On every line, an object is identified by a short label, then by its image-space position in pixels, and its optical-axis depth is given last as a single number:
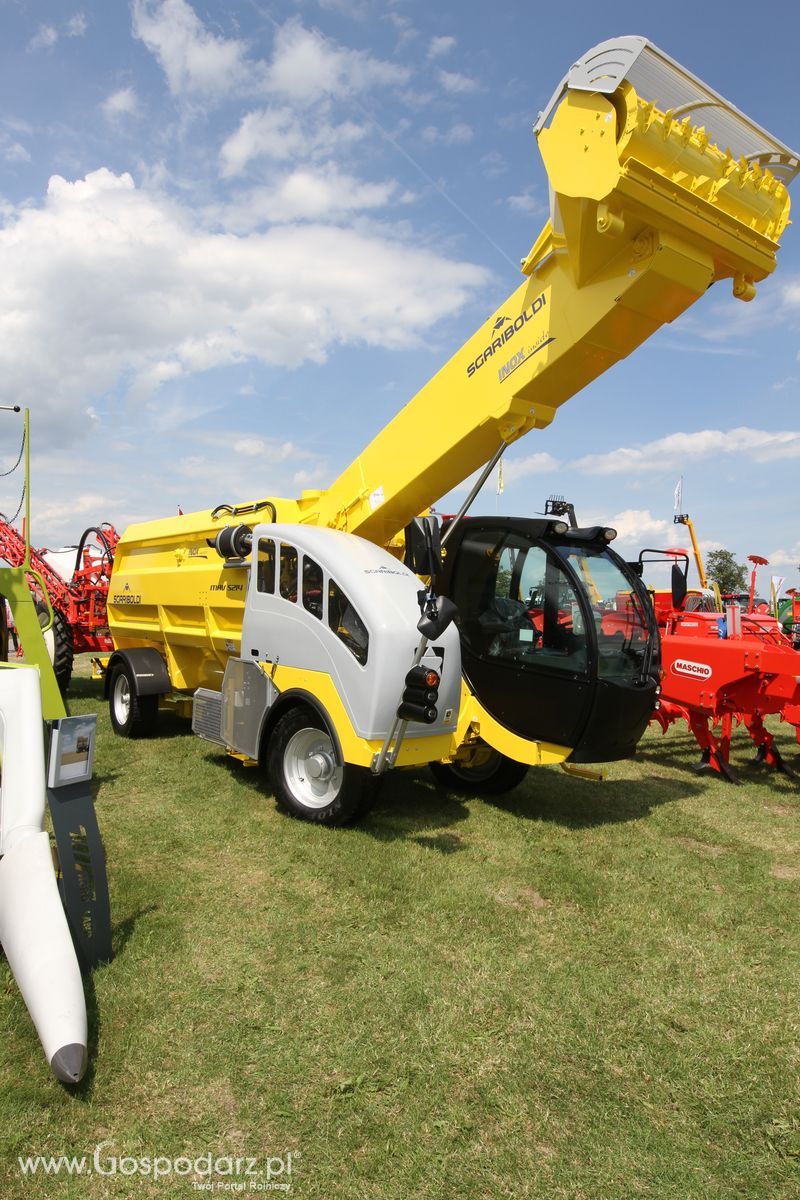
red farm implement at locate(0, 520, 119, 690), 10.87
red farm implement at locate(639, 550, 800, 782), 7.10
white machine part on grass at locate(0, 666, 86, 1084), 2.57
